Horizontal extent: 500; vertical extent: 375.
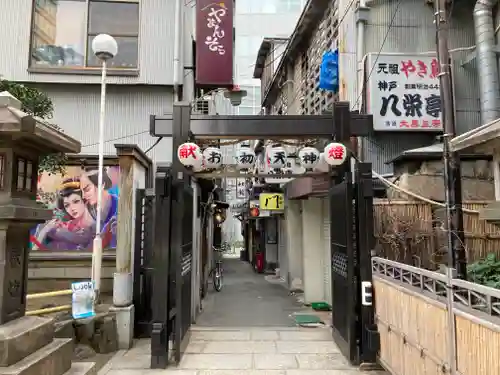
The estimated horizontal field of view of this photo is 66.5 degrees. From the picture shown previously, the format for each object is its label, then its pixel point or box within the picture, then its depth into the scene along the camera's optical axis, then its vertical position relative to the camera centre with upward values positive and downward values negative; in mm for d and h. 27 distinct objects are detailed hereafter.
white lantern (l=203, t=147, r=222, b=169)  7422 +1173
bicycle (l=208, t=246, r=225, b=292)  14570 -2274
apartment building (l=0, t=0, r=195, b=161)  10484 +4395
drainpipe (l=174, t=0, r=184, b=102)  10523 +4730
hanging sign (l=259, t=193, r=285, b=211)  15711 +617
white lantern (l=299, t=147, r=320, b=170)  7480 +1175
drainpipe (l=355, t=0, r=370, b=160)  9094 +4185
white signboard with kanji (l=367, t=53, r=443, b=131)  8852 +2757
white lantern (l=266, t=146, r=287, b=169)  7863 +1213
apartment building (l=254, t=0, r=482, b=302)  8984 +3852
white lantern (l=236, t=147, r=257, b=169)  7723 +1196
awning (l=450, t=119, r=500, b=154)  3443 +743
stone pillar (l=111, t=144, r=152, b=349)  7547 -582
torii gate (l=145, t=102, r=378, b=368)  6555 -151
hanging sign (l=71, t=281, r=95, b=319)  6785 -1455
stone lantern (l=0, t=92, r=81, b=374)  3826 +16
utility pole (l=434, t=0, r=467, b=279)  4980 +679
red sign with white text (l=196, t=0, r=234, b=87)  10539 +4831
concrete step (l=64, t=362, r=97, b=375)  4832 -1971
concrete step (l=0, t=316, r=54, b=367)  3799 -1277
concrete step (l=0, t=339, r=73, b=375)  3787 -1545
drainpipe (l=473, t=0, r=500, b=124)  8227 +3316
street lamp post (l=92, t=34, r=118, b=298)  7418 +1360
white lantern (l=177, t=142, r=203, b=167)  6801 +1146
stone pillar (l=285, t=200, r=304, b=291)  14469 -1046
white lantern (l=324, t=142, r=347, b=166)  6918 +1150
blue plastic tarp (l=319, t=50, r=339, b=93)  10367 +4006
